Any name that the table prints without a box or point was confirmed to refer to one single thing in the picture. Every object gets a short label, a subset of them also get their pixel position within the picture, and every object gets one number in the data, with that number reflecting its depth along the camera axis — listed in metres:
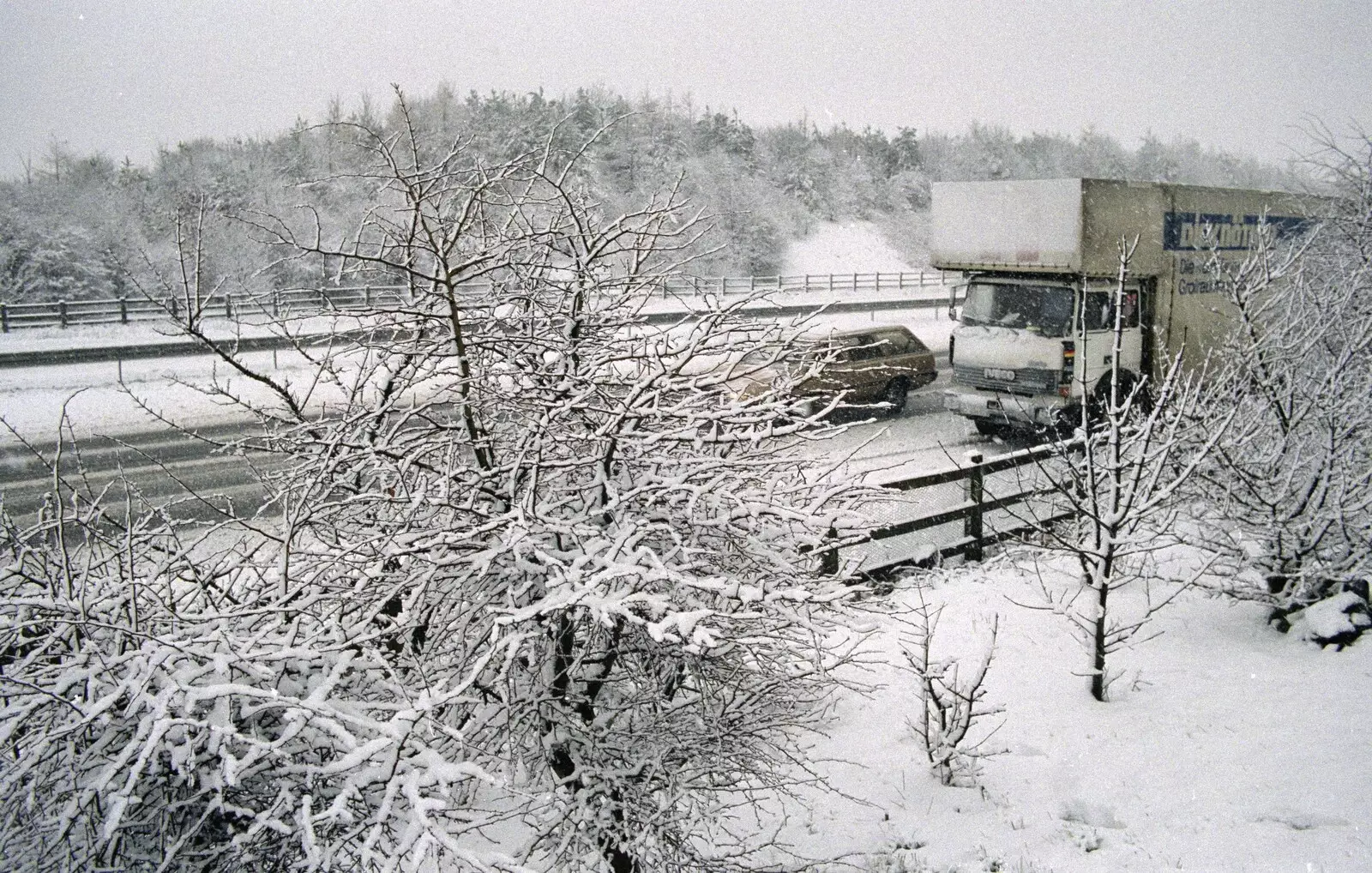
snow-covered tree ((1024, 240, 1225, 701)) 5.99
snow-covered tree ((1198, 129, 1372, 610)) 7.12
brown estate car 16.52
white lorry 13.12
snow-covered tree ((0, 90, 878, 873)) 2.71
